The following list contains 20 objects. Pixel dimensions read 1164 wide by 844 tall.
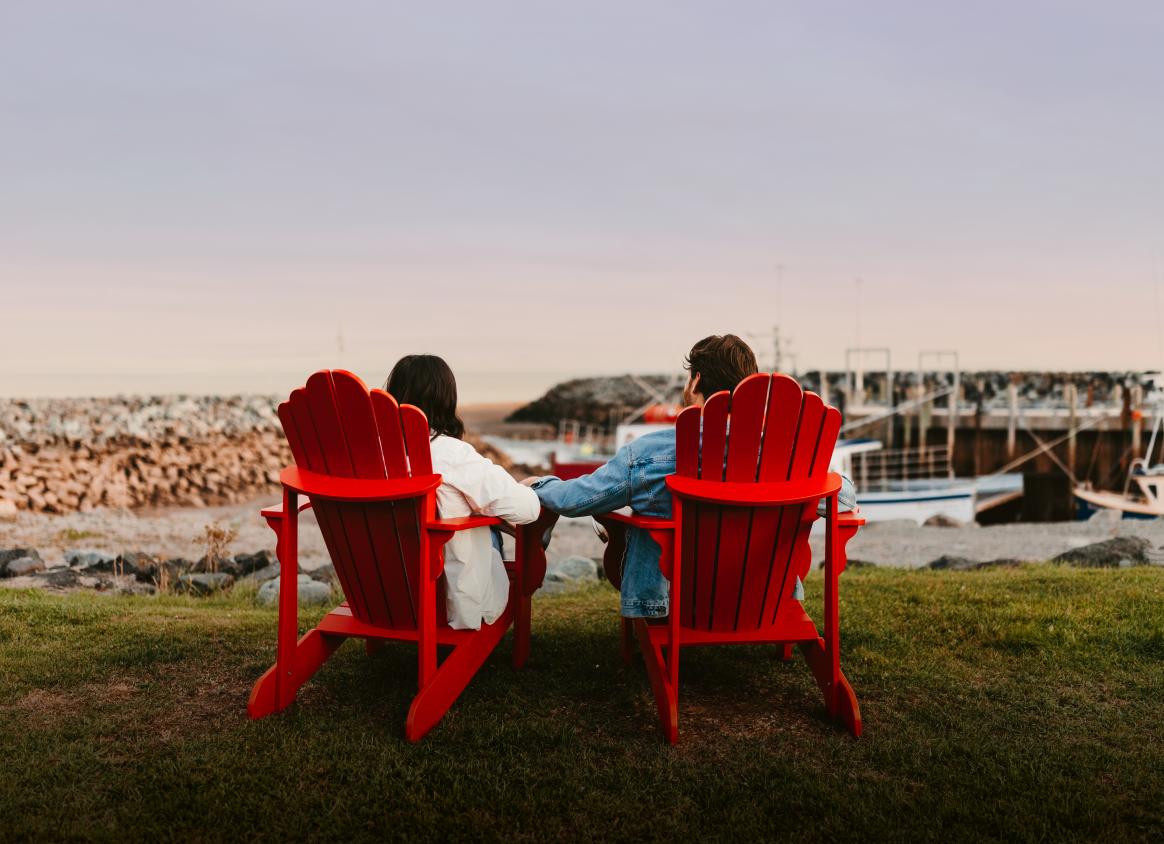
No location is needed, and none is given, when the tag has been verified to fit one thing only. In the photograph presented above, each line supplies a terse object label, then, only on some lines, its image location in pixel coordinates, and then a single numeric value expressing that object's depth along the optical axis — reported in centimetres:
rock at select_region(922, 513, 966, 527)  1867
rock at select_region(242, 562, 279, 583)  781
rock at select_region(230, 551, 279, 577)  846
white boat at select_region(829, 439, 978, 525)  1805
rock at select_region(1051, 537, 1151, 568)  775
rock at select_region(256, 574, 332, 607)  645
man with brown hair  356
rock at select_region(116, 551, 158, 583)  803
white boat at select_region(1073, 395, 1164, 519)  1798
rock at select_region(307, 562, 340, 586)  795
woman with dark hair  350
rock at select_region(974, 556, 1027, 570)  786
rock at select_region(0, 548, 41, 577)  821
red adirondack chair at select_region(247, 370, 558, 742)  325
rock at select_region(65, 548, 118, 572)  876
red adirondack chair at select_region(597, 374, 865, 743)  323
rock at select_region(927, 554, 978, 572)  848
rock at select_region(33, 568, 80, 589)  726
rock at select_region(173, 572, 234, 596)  734
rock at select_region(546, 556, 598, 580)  798
